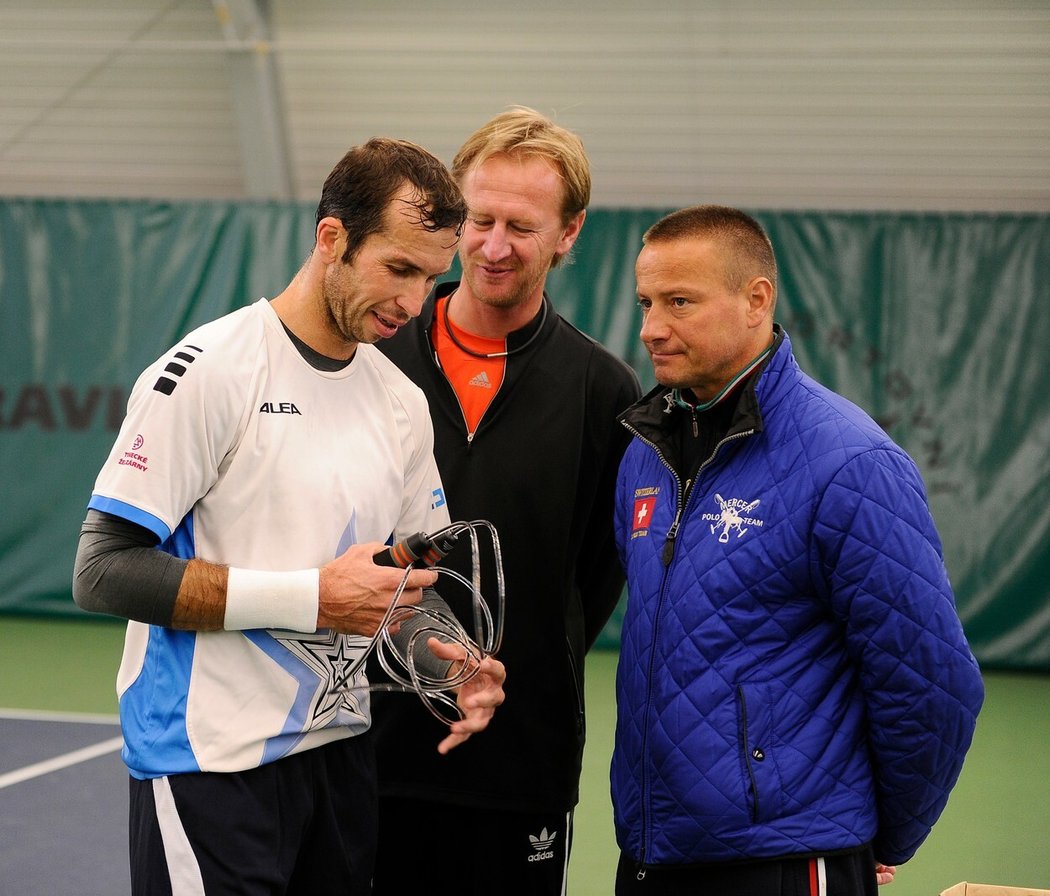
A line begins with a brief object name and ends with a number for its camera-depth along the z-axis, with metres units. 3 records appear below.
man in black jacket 3.03
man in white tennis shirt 2.26
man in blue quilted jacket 2.36
